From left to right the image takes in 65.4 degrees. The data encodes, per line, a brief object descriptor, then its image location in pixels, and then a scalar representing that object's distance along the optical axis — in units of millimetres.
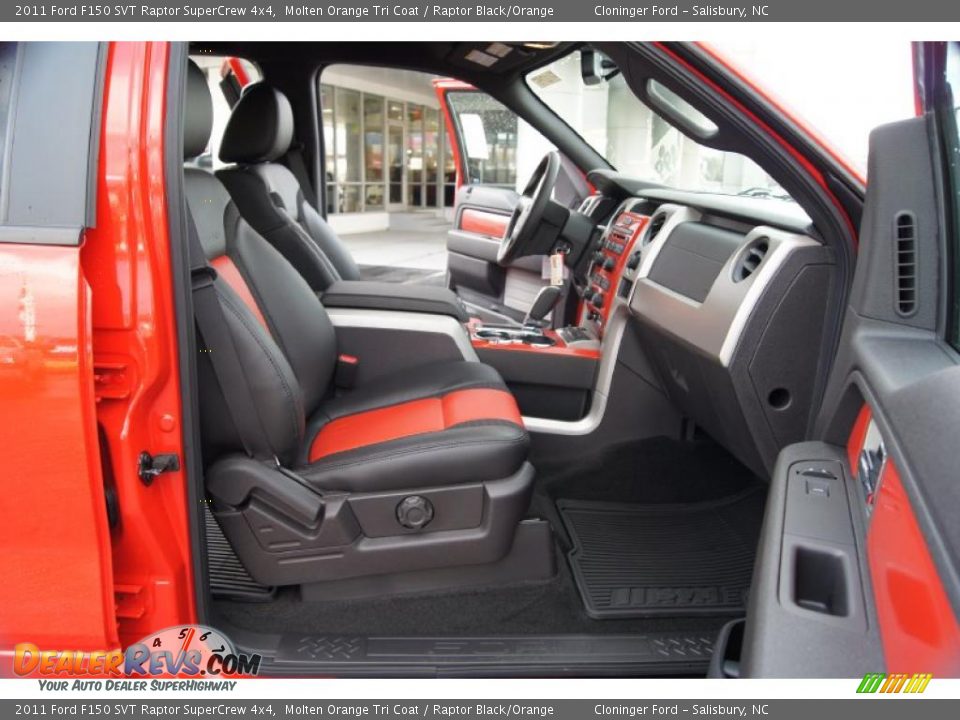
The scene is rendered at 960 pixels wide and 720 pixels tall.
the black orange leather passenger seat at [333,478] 1635
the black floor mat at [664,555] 1825
